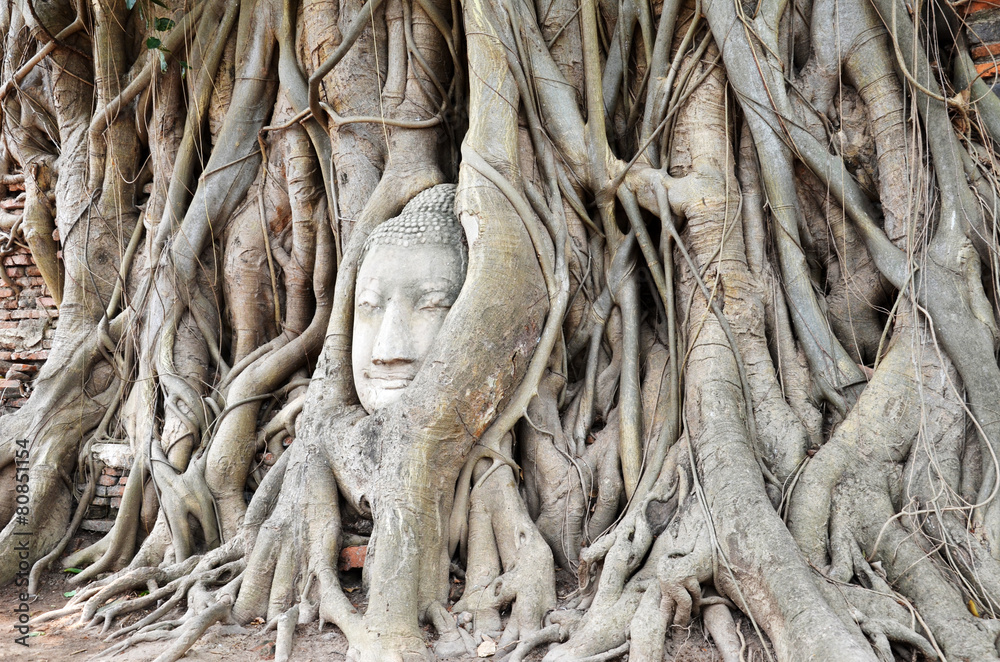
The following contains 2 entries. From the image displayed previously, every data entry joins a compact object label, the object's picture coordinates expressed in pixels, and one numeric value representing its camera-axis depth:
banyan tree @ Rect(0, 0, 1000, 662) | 2.34
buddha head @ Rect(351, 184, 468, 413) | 2.85
